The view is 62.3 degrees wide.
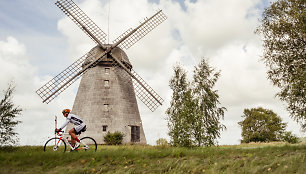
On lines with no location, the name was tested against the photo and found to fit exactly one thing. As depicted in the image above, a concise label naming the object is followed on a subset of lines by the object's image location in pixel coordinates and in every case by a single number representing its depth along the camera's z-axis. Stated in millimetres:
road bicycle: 12288
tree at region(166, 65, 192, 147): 17203
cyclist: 12289
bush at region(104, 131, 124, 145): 22477
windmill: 23547
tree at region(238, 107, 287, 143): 40219
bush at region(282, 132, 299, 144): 26002
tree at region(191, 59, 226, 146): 22750
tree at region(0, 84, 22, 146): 15087
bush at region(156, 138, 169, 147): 17406
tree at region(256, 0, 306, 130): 17031
